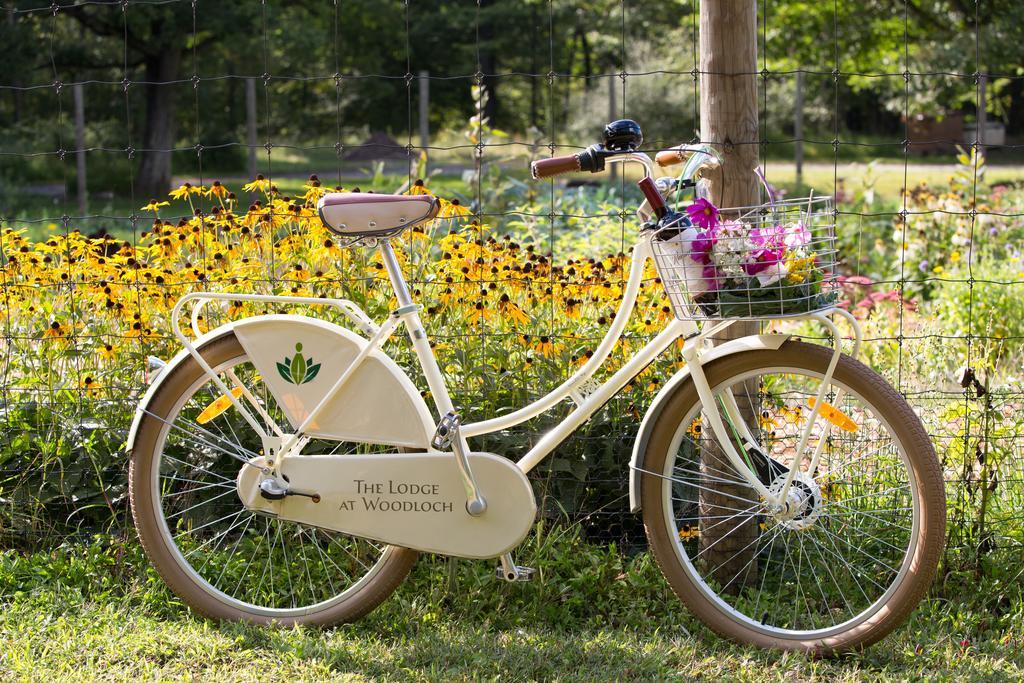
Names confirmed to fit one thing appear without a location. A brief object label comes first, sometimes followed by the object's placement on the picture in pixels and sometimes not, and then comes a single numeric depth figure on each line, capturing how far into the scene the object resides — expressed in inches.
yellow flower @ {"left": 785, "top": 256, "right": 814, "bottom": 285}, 108.4
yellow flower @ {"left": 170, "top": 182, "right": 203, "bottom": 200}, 159.8
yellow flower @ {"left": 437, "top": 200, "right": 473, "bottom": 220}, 155.6
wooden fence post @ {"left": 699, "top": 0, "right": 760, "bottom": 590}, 135.3
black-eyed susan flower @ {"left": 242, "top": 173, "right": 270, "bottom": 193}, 158.9
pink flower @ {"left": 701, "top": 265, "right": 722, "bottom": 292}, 110.4
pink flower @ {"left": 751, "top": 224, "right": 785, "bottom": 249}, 108.8
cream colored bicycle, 114.0
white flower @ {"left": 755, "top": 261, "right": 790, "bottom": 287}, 108.7
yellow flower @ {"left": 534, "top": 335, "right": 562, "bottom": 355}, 149.2
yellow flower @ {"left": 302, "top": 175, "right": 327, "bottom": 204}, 153.1
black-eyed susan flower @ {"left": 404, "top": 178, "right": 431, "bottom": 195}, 153.1
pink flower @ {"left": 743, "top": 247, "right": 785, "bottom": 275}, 108.6
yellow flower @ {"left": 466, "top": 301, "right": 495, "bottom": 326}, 151.8
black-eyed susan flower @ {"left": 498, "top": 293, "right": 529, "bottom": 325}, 150.4
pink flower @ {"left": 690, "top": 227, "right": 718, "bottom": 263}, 110.3
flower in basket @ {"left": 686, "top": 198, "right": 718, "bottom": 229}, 112.1
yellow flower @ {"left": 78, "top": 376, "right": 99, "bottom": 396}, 154.1
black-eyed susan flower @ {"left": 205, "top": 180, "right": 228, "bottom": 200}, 164.1
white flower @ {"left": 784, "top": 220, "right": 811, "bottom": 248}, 107.9
